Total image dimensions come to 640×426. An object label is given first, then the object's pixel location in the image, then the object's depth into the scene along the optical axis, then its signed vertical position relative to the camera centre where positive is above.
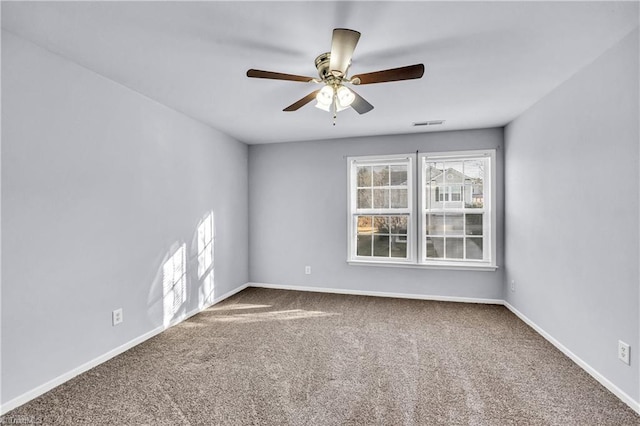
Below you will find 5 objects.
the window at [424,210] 4.07 +0.02
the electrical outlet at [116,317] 2.55 -0.90
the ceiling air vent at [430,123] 3.67 +1.10
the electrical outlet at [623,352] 1.93 -0.92
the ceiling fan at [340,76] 1.64 +0.86
